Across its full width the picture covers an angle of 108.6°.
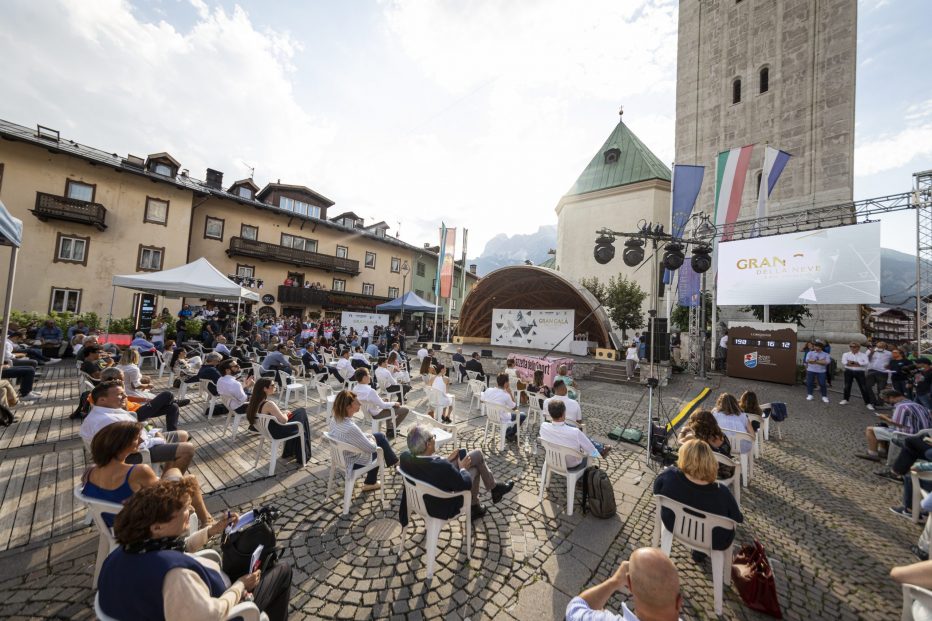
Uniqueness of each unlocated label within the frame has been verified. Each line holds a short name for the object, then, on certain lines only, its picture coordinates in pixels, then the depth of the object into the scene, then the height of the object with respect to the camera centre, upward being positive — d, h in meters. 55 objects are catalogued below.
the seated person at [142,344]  10.48 -1.26
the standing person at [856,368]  10.03 -0.49
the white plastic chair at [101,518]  2.48 -1.65
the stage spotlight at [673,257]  8.29 +2.06
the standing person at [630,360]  14.00 -1.00
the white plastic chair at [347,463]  3.95 -1.80
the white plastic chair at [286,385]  7.76 -1.69
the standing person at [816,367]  10.55 -0.57
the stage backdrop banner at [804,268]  13.09 +3.44
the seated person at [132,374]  5.73 -1.23
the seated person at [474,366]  10.71 -1.27
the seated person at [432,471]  3.16 -1.40
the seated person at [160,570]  1.63 -1.34
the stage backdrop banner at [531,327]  21.48 +0.19
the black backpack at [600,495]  4.04 -1.94
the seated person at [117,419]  3.66 -1.33
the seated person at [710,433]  4.05 -1.12
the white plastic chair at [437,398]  7.17 -1.62
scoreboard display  13.14 -0.24
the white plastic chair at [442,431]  4.80 -1.61
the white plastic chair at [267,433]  4.71 -1.71
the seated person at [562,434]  4.25 -1.31
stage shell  18.71 +2.31
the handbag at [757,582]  2.78 -2.02
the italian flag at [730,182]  14.73 +7.22
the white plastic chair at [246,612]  1.82 -1.67
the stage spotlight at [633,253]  8.20 +2.11
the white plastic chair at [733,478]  4.13 -1.67
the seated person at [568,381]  7.44 -1.28
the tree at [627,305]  21.80 +2.04
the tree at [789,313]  17.17 +1.81
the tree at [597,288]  24.60 +3.44
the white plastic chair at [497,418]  6.15 -1.71
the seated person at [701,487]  2.91 -1.31
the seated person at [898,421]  5.25 -1.06
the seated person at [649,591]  1.70 -1.30
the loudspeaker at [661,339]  7.96 +0.00
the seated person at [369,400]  5.91 -1.43
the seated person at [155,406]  4.76 -1.56
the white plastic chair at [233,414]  5.80 -1.84
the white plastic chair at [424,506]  3.06 -1.80
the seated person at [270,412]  4.70 -1.41
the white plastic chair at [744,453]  4.97 -1.62
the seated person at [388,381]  8.02 -1.51
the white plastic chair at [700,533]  2.87 -1.73
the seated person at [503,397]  6.17 -1.30
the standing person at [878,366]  9.86 -0.38
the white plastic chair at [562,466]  4.17 -1.75
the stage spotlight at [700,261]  9.59 +2.33
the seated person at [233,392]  5.80 -1.41
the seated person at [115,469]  2.54 -1.31
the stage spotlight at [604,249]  8.88 +2.32
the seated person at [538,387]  7.81 -1.34
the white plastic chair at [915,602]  2.24 -1.71
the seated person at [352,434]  4.08 -1.41
